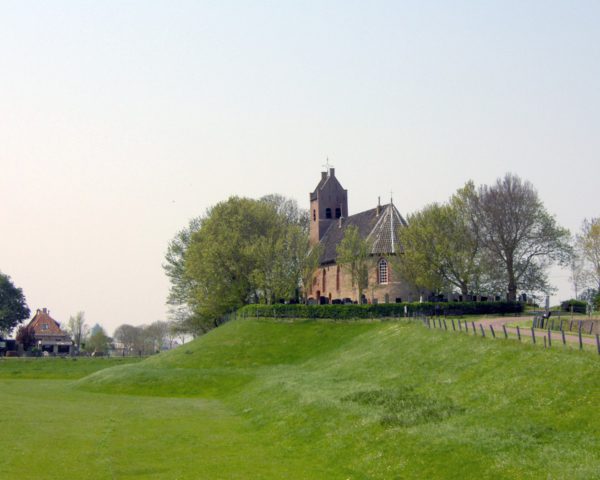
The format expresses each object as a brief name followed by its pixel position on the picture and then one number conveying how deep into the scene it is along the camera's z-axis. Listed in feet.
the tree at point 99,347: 636.28
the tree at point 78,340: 611.92
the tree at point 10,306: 470.47
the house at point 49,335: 513.86
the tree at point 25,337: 486.38
